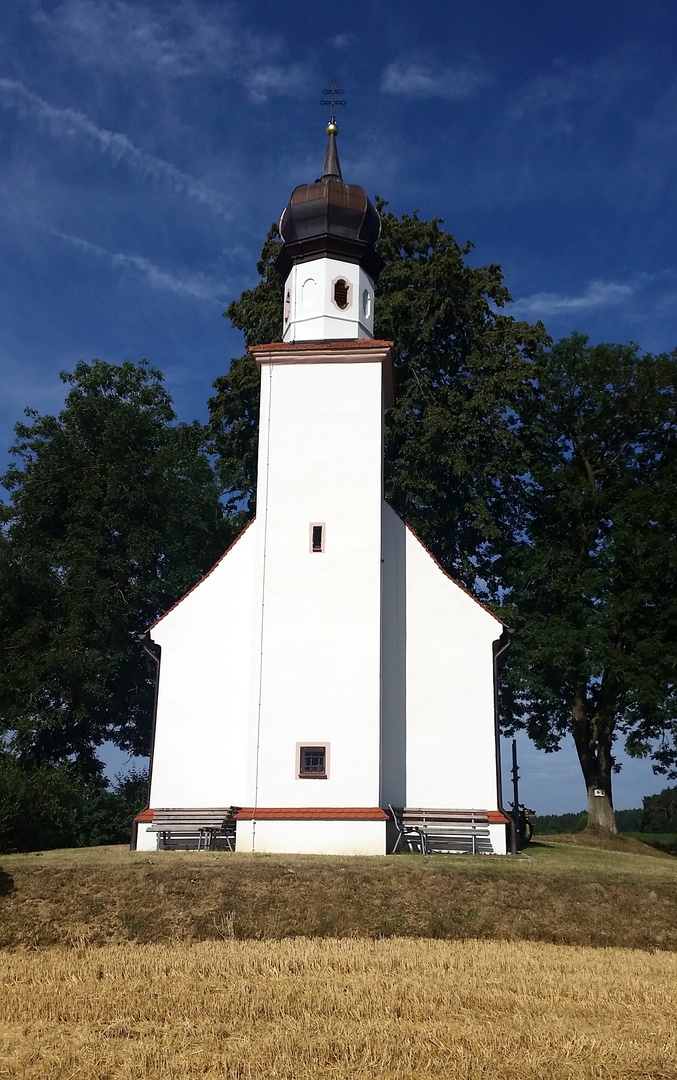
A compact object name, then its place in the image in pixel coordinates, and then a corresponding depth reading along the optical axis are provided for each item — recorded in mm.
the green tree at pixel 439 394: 29172
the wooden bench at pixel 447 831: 19562
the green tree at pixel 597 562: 27000
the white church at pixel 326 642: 19344
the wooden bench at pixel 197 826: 19391
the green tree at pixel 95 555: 28125
